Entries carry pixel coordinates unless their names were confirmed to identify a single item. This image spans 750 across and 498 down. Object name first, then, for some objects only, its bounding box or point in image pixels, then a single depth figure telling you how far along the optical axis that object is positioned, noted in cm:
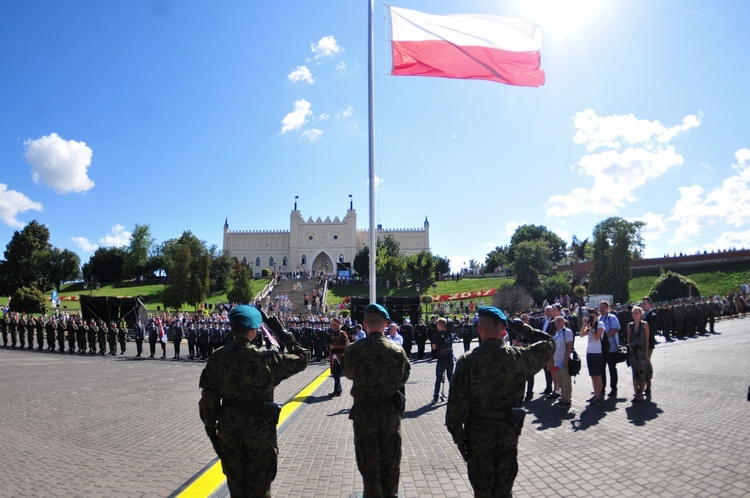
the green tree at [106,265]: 7800
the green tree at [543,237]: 10581
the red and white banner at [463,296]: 4944
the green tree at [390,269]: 6253
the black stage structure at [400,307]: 2208
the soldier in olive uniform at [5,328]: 2423
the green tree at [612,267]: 4500
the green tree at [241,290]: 4646
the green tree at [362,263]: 7819
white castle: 10119
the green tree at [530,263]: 5119
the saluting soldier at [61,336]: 2197
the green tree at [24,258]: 6394
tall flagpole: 1162
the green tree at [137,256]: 7900
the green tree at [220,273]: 6316
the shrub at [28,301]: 3553
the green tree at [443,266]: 8041
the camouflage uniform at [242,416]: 353
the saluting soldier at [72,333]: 2145
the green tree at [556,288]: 4797
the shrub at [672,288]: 3644
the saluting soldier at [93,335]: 2122
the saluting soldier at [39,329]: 2302
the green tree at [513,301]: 3928
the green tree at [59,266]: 6628
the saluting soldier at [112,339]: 2108
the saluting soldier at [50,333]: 2242
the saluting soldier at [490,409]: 341
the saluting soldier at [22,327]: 2356
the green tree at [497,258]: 9935
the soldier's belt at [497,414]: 347
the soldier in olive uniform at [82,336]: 2138
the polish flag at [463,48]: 1055
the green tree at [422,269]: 5950
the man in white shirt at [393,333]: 1057
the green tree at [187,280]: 4047
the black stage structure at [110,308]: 2652
